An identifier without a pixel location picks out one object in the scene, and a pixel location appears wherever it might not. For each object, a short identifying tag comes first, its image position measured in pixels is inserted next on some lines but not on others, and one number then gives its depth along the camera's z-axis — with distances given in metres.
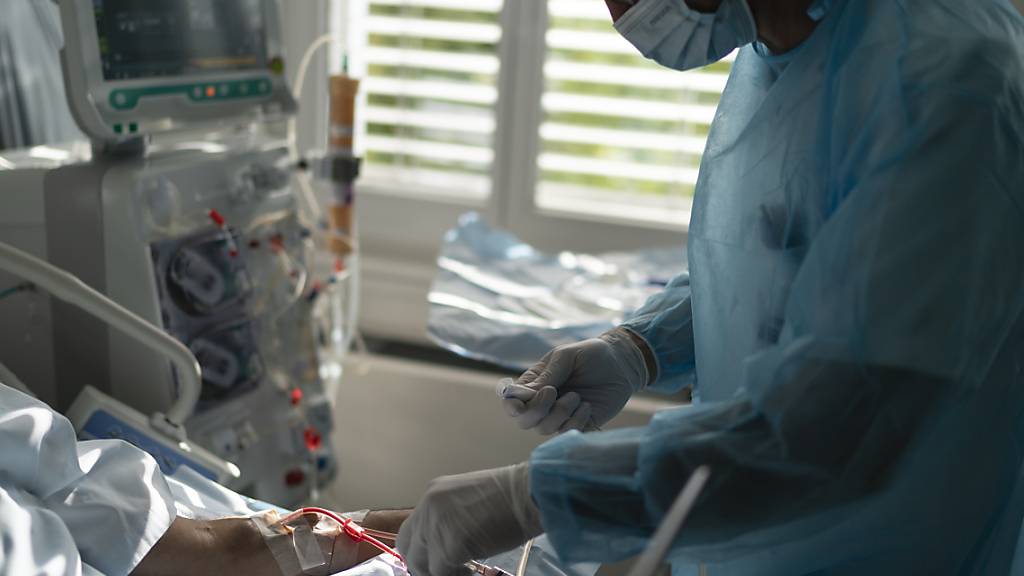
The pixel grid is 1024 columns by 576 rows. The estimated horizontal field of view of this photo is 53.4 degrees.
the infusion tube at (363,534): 1.28
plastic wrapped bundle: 1.83
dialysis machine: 1.46
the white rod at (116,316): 1.28
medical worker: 0.77
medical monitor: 1.45
